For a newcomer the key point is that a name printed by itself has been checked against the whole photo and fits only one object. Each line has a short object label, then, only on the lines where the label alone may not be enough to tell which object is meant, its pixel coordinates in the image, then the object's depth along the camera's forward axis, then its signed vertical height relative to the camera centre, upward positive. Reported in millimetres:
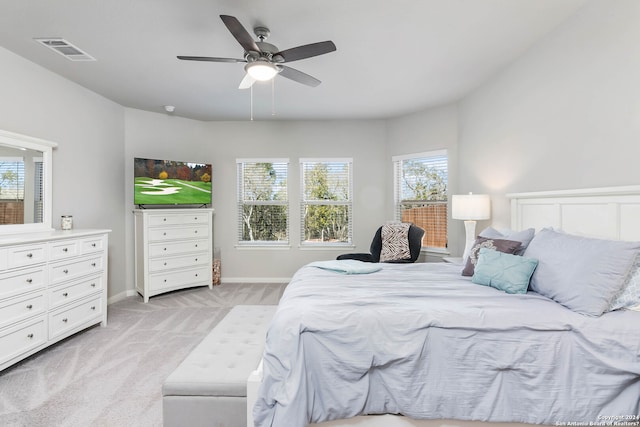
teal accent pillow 2107 -378
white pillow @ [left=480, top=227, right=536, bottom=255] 2470 -172
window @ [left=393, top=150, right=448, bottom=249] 4836 +337
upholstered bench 1706 -919
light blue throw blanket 2693 -439
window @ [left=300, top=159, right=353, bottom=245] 5543 +241
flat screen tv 4641 +497
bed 1535 -711
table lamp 3629 +75
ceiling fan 2330 +1203
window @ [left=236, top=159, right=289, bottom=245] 5570 +214
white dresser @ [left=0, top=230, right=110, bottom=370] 2516 -626
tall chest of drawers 4504 -477
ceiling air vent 2861 +1523
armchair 4465 -458
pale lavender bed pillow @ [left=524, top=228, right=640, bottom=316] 1729 -322
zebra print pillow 4508 -378
